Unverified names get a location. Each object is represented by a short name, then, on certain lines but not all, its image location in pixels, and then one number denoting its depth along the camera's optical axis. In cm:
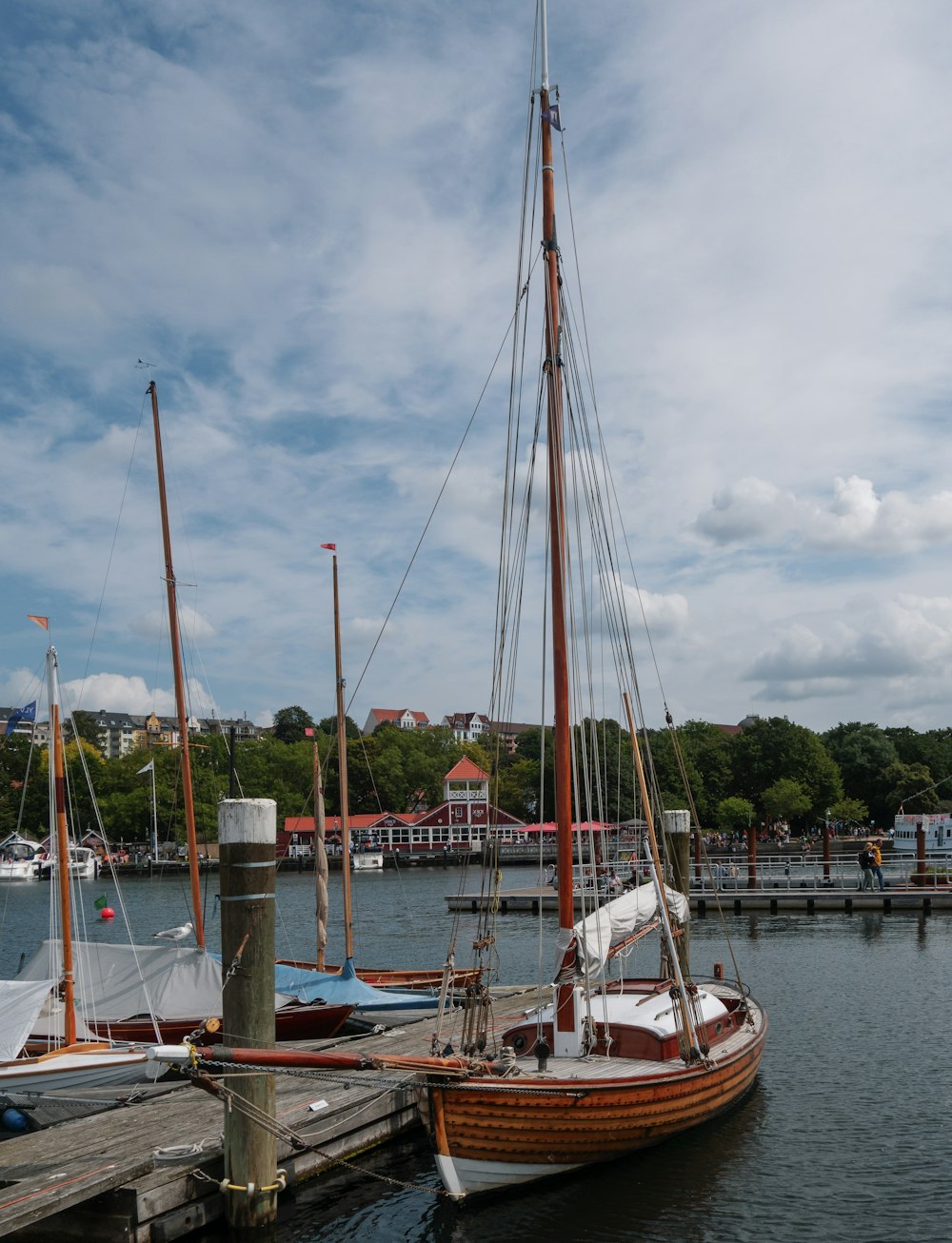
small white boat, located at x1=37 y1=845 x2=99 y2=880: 11296
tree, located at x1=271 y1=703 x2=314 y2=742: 19450
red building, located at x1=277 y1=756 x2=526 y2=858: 14388
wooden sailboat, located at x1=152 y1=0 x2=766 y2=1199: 1486
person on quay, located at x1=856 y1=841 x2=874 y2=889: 5644
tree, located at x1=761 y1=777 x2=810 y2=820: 13388
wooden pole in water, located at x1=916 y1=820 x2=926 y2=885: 5701
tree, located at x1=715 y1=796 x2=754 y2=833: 13450
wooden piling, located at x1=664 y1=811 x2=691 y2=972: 2924
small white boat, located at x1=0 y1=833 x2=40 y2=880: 11900
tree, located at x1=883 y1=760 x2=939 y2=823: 13638
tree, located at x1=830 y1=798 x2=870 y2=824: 13300
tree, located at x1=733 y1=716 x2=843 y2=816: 13950
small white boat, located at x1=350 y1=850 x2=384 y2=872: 12775
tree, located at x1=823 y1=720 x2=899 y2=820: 14812
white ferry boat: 9338
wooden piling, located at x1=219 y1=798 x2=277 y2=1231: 1342
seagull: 2639
